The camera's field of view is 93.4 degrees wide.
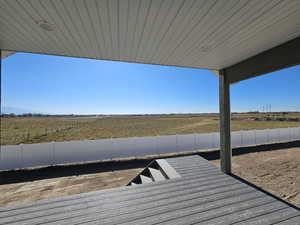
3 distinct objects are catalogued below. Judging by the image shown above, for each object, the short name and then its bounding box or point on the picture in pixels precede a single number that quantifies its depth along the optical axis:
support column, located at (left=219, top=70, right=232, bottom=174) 3.44
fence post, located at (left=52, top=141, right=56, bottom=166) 5.74
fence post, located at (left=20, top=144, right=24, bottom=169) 5.37
